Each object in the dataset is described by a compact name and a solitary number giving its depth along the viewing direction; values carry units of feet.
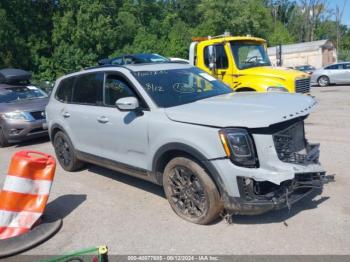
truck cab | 30.91
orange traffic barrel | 14.16
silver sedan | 73.82
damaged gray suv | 12.85
